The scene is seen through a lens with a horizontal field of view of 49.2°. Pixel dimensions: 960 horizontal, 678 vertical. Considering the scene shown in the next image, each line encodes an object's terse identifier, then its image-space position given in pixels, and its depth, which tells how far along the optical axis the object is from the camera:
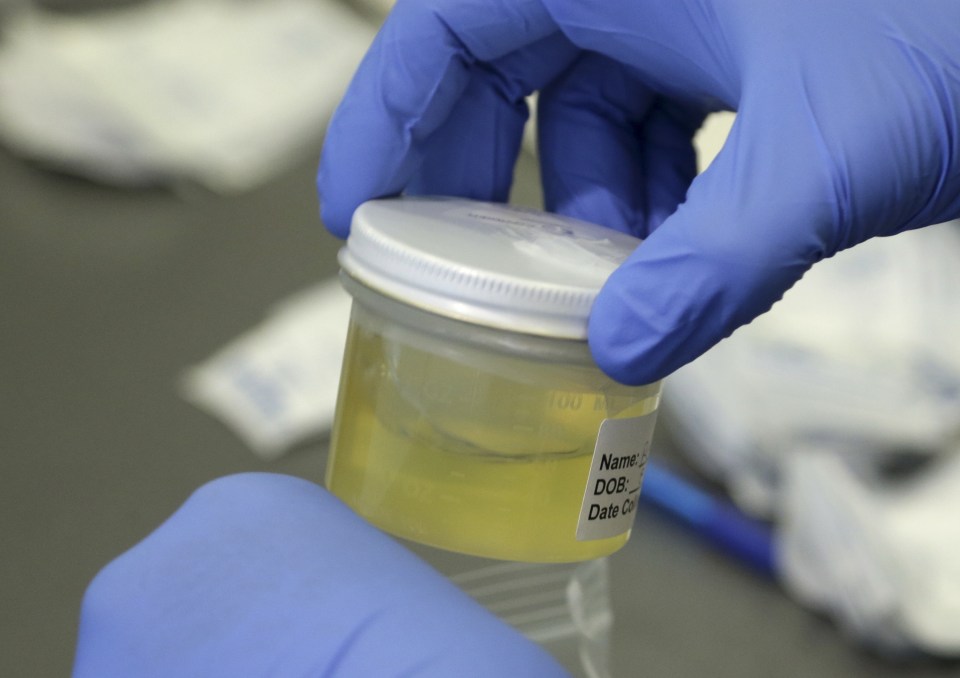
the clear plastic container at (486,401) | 0.49
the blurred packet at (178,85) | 1.52
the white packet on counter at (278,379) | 1.11
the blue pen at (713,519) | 1.08
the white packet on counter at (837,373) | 1.12
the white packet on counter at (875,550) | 0.98
